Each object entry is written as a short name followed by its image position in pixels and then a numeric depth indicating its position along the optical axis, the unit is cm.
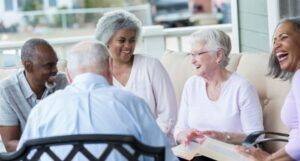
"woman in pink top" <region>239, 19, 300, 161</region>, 319
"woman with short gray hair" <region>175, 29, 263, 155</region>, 374
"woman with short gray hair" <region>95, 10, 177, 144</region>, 404
